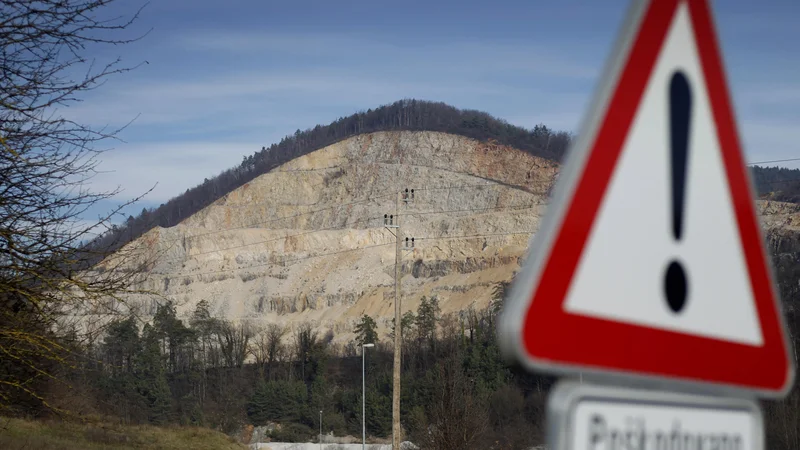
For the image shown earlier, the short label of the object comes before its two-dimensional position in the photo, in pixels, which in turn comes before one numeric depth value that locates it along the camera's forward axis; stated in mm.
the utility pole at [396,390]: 30539
